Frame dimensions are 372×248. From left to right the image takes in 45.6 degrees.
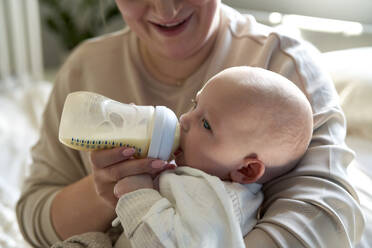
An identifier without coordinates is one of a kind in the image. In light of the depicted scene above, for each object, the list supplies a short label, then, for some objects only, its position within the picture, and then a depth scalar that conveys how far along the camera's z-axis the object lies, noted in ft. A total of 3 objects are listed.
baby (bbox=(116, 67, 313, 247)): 2.60
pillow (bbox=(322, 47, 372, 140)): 4.42
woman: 2.87
